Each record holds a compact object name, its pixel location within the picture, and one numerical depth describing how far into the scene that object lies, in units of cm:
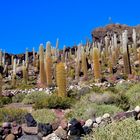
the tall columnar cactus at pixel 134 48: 2235
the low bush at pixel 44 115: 910
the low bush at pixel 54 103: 1092
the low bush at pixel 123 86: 1298
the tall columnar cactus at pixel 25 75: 2099
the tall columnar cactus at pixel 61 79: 1248
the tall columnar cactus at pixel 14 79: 2047
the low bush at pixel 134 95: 993
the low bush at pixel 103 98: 1007
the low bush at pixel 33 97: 1312
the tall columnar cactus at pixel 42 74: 1770
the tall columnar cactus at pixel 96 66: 1663
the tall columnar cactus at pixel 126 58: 1741
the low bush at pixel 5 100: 1325
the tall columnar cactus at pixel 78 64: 2027
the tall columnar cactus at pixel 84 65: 1948
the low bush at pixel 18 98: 1412
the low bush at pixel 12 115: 921
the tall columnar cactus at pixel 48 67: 1682
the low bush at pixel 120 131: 482
